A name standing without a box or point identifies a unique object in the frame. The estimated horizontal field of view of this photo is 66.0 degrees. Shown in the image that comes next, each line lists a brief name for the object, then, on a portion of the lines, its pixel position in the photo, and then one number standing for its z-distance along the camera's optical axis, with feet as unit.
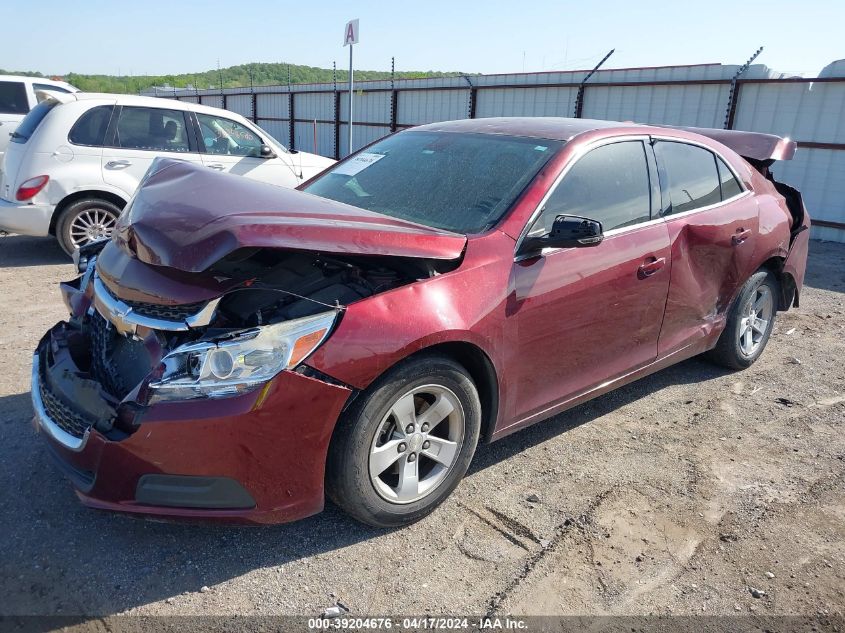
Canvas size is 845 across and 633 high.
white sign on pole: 38.91
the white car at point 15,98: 35.04
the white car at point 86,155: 22.66
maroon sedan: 7.78
